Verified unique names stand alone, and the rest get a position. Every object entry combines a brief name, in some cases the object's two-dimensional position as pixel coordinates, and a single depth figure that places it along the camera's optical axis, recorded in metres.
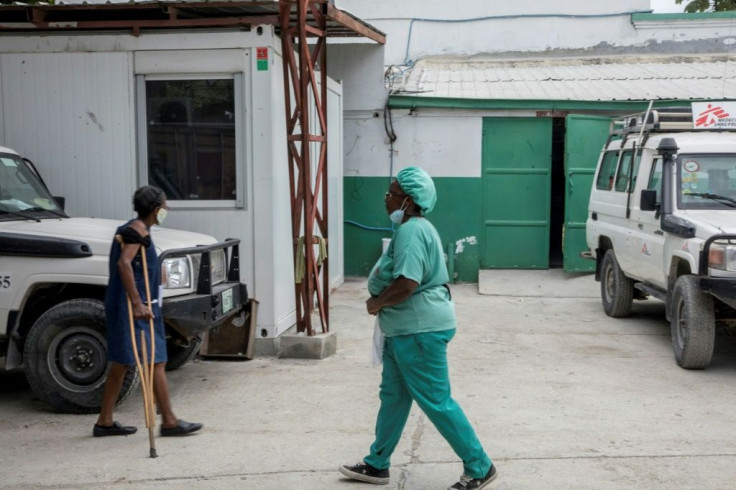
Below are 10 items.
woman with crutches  5.59
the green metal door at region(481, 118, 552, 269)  13.41
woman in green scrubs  4.62
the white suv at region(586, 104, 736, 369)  7.64
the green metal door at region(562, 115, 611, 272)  12.98
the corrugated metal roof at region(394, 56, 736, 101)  13.51
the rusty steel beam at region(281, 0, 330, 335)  7.90
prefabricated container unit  8.25
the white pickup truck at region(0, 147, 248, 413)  6.39
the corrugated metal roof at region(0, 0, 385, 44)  7.86
